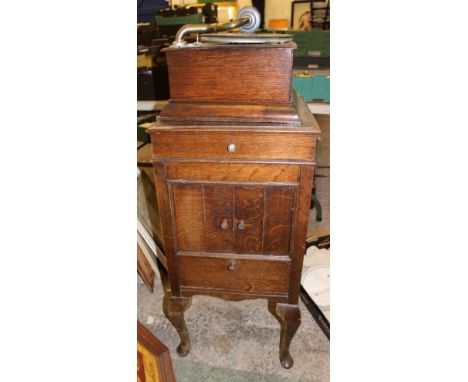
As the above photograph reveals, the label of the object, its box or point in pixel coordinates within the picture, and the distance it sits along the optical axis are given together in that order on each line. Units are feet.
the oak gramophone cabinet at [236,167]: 3.75
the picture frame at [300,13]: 23.32
